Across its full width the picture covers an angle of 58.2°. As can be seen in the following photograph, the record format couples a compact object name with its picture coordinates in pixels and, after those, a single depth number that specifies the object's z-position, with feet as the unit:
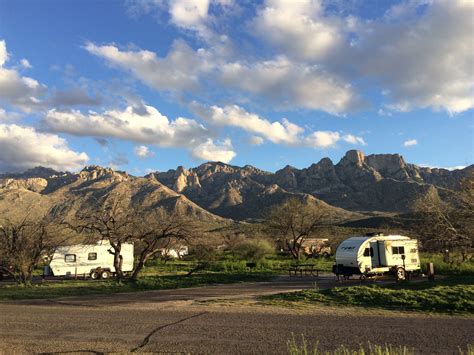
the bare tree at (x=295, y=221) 159.10
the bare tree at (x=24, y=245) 74.79
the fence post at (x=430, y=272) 68.85
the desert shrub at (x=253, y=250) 136.85
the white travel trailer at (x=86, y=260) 100.17
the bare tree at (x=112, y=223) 76.69
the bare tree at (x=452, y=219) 54.90
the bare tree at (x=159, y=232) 76.28
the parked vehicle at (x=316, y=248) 160.61
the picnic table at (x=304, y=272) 89.86
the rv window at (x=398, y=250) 79.10
